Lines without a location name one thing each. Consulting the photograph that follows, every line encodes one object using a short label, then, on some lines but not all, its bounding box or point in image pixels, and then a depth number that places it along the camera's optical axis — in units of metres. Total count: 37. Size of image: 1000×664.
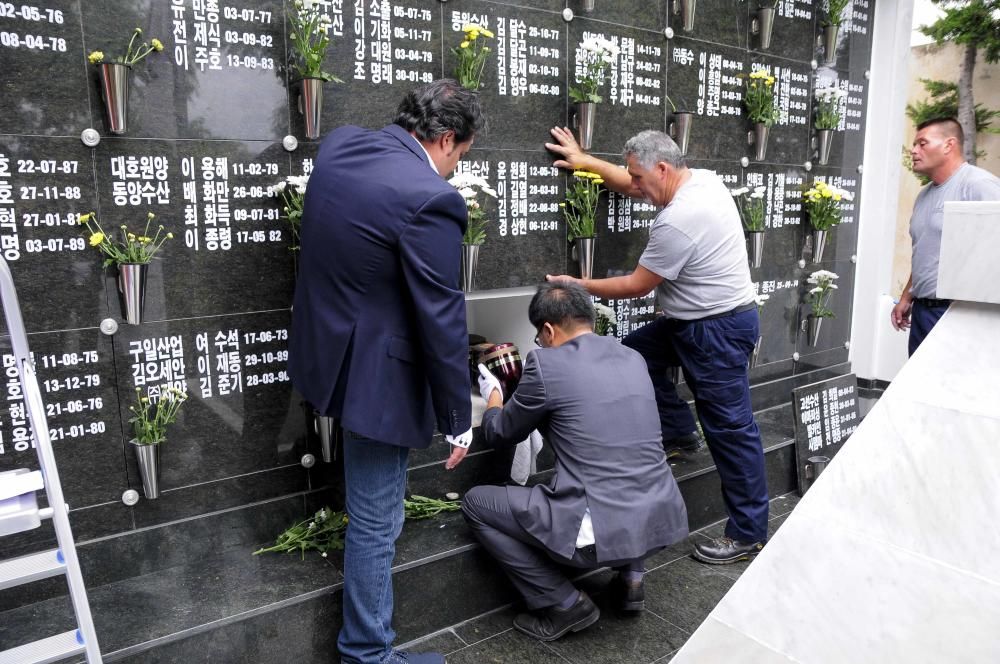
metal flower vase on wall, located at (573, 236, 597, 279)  3.70
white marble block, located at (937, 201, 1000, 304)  1.53
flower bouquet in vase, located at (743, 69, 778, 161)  4.29
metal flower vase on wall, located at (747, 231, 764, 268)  4.39
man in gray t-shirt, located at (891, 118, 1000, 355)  3.73
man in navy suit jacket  2.11
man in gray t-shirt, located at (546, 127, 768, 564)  3.23
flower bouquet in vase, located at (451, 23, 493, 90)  3.13
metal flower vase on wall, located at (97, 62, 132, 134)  2.43
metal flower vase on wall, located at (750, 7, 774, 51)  4.28
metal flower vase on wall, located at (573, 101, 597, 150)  3.57
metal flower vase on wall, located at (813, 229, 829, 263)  4.77
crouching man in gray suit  2.58
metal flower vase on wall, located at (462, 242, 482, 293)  3.26
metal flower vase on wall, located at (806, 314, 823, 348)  4.89
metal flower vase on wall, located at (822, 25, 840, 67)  4.70
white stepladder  1.62
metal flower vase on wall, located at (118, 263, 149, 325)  2.53
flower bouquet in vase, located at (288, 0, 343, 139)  2.76
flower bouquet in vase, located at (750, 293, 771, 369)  4.53
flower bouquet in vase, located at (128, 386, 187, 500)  2.62
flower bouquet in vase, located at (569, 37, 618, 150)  3.55
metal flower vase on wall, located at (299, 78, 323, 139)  2.79
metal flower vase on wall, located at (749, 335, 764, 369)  4.60
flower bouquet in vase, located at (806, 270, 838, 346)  4.79
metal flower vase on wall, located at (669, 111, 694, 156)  3.97
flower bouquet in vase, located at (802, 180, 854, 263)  4.63
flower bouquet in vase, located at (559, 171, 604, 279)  3.65
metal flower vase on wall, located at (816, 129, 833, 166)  4.75
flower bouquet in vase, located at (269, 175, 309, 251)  2.79
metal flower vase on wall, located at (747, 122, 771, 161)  4.33
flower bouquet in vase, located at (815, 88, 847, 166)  4.70
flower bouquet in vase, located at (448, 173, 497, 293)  3.15
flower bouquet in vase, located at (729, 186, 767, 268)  4.36
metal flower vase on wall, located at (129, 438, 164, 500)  2.62
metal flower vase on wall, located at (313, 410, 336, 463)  3.00
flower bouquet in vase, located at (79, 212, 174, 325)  2.52
